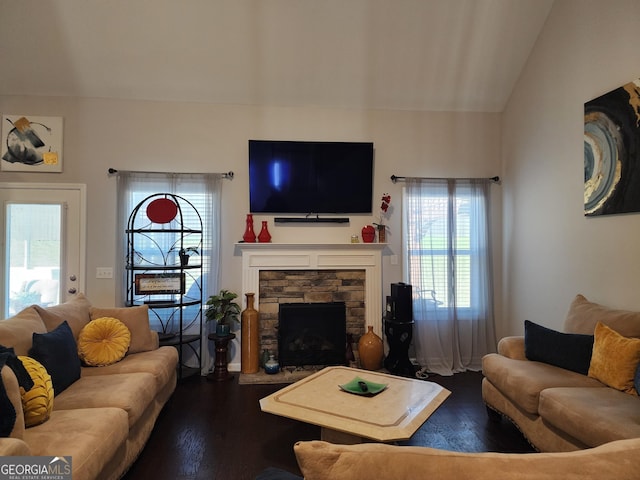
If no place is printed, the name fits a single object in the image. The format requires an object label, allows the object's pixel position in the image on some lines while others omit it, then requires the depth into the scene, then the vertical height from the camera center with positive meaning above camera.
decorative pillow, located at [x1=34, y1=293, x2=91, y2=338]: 2.64 -0.47
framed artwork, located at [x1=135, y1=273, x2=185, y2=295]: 3.68 -0.32
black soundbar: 4.27 +0.35
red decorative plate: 3.87 +0.41
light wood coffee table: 1.93 -0.90
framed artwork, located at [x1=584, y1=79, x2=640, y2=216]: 2.78 +0.77
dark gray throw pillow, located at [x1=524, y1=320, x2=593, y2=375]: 2.61 -0.71
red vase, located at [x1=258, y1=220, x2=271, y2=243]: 4.17 +0.16
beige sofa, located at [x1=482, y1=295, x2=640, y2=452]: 1.96 -0.87
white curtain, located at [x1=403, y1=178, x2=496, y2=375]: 4.34 -0.21
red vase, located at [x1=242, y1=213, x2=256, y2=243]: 4.14 +0.19
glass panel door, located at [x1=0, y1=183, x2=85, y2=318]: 3.94 +0.07
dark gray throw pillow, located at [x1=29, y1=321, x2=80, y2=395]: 2.24 -0.64
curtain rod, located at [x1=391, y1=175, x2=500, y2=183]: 4.38 +0.84
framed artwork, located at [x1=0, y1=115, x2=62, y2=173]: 3.99 +1.14
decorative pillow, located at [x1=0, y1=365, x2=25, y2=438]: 1.52 -0.64
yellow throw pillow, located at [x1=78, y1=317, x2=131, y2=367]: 2.76 -0.69
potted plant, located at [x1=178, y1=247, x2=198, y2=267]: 3.80 -0.04
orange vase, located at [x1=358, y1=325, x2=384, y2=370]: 3.96 -1.07
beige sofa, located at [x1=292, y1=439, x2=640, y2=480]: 0.69 -0.40
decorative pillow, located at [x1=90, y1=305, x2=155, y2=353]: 3.11 -0.61
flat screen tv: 4.23 +0.84
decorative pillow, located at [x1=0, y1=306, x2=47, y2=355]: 2.12 -0.47
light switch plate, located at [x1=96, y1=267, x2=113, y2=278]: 4.07 -0.23
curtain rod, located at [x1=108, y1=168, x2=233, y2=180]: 4.05 +0.86
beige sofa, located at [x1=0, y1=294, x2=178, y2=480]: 1.62 -0.85
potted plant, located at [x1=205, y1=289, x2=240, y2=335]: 3.92 -0.62
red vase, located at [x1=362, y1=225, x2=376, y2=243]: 4.28 +0.19
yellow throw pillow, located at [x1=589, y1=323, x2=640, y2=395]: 2.30 -0.69
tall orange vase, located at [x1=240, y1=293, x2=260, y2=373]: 3.97 -0.97
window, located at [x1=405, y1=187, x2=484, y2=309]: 4.35 -0.01
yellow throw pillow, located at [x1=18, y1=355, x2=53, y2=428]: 1.79 -0.70
